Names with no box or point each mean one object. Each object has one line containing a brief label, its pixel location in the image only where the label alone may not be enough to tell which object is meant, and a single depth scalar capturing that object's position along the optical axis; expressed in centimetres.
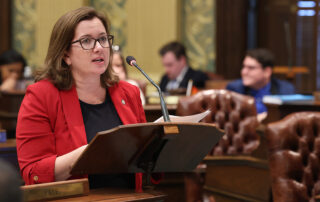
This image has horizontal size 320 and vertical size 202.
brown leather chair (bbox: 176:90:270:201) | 701
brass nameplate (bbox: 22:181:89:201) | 329
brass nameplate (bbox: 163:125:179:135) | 340
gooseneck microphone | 372
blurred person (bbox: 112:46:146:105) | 971
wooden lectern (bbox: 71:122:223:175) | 340
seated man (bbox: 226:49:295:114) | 1062
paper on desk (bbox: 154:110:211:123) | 385
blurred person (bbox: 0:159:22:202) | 159
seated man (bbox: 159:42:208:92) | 1330
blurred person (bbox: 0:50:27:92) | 1423
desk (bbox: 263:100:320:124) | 826
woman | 402
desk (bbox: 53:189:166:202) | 348
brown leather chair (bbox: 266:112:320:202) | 516
